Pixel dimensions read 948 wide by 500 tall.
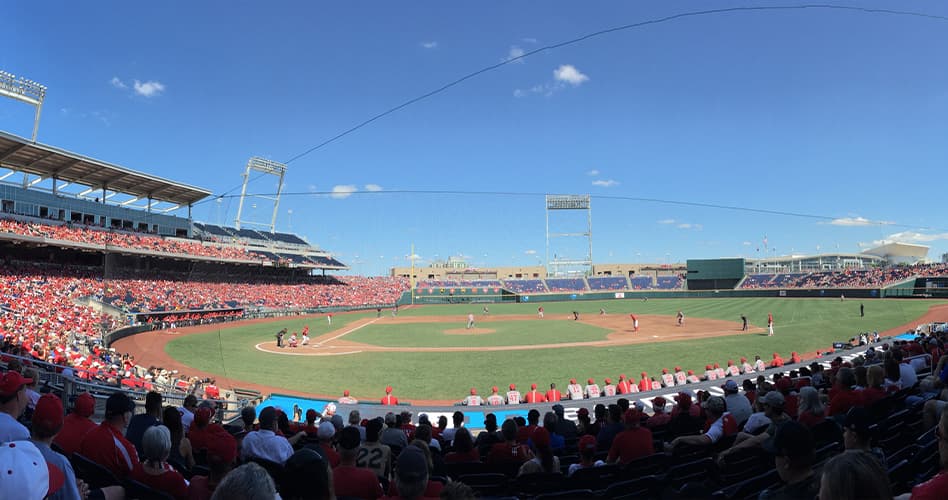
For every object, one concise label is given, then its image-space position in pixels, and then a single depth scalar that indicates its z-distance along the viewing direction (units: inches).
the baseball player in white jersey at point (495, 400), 580.6
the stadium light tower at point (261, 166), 2972.4
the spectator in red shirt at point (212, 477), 133.5
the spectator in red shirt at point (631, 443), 212.8
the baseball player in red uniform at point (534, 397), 586.1
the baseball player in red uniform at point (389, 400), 571.5
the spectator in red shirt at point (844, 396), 240.7
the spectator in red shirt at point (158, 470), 141.4
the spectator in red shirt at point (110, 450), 155.2
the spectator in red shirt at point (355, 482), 141.4
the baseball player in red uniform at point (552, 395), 577.0
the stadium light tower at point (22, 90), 1499.8
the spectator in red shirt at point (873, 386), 239.6
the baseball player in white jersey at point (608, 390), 599.5
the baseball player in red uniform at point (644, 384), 625.9
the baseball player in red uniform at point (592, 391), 588.7
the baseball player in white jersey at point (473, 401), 575.7
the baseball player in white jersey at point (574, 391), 591.8
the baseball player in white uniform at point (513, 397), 598.5
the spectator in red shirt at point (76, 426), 165.3
